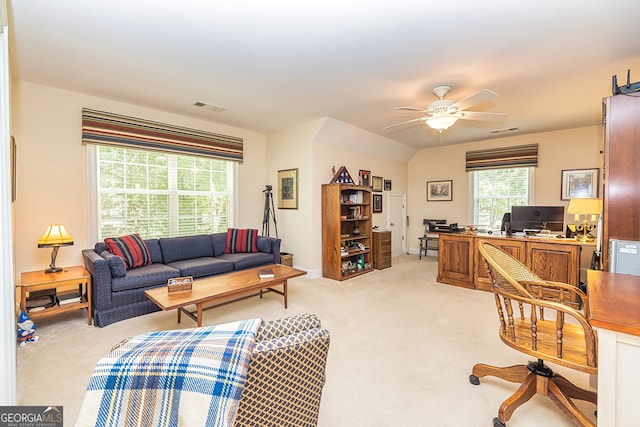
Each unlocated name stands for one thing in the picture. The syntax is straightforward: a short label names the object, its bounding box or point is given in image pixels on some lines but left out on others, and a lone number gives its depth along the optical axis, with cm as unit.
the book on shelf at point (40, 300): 273
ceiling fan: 294
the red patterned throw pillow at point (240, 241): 455
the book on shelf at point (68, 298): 286
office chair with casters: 144
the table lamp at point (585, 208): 342
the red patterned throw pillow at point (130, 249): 335
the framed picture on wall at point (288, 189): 500
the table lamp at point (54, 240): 284
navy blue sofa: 288
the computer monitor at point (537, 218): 396
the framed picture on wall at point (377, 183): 610
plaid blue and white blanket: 77
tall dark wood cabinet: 196
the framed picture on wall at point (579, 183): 495
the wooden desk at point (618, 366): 104
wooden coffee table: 252
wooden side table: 265
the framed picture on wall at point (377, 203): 613
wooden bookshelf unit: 469
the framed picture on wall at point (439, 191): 652
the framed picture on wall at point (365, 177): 570
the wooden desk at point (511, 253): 352
